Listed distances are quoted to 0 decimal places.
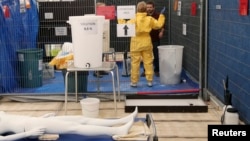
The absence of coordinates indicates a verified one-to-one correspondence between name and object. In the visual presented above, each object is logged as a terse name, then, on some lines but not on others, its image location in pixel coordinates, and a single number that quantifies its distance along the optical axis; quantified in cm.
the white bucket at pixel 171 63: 535
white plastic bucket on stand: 368
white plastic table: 376
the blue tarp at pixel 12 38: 483
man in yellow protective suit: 487
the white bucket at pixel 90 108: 378
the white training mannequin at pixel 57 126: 252
